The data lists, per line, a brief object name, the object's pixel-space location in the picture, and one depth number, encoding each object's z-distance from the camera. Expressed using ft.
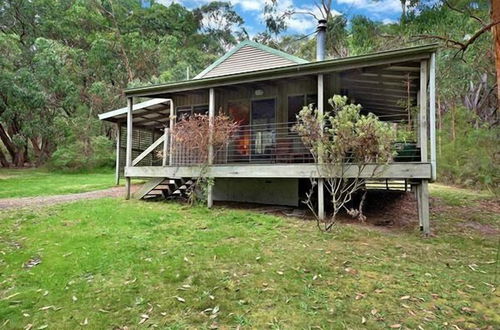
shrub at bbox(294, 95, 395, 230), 18.70
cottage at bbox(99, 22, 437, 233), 21.27
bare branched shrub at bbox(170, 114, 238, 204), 26.78
